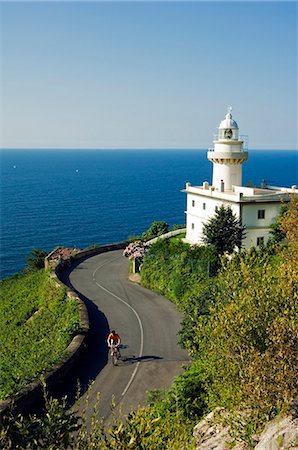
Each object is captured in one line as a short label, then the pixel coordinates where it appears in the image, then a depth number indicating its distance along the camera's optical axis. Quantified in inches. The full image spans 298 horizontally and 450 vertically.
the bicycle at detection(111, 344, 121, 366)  774.9
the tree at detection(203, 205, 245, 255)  1369.3
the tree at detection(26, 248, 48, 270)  1870.1
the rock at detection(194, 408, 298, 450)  362.0
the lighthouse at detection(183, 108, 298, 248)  1459.2
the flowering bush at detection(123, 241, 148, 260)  1354.9
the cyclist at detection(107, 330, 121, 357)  780.0
